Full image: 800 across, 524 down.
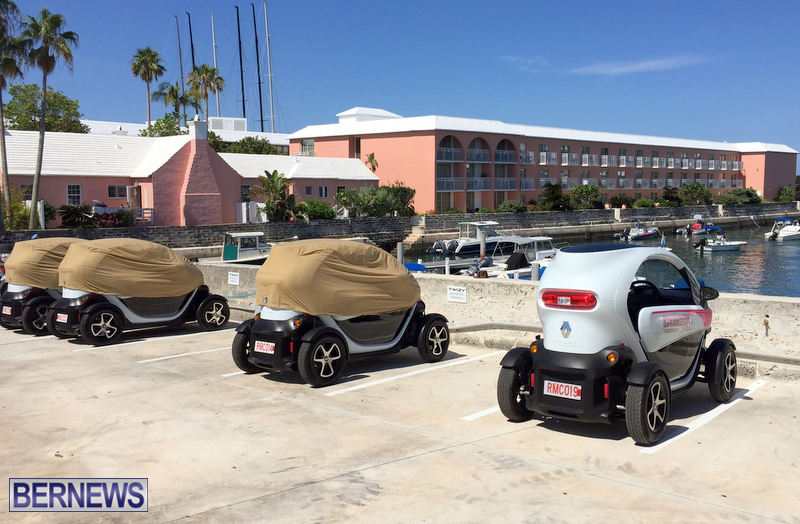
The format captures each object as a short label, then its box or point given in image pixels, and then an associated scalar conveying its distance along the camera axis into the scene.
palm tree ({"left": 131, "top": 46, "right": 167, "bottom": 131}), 71.00
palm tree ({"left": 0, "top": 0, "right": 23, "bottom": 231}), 35.69
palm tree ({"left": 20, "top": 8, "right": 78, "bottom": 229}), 37.78
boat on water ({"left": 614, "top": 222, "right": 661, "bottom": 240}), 62.00
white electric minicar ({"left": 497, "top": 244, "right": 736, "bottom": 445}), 7.02
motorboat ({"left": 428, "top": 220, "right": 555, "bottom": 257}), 36.10
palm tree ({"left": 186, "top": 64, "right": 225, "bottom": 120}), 76.38
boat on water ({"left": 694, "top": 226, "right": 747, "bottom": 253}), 55.44
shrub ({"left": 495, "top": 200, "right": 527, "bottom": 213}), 63.41
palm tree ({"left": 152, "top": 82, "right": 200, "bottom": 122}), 74.63
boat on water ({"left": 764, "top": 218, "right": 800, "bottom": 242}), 62.78
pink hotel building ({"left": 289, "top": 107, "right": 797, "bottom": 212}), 61.41
